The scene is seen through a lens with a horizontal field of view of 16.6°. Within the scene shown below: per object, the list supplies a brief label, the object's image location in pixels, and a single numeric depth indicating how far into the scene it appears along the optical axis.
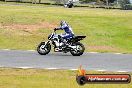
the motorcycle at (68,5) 56.16
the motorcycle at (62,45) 22.05
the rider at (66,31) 22.11
